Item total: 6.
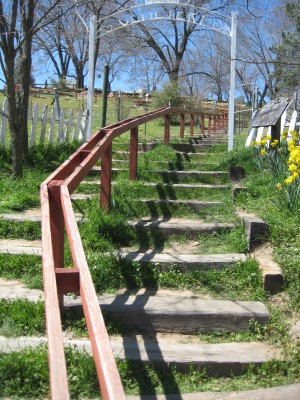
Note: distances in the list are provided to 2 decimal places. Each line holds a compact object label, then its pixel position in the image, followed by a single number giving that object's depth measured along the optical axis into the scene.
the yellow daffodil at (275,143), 6.56
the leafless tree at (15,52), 6.61
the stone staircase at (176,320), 3.29
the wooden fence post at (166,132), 9.92
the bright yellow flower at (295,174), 4.78
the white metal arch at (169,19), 10.03
